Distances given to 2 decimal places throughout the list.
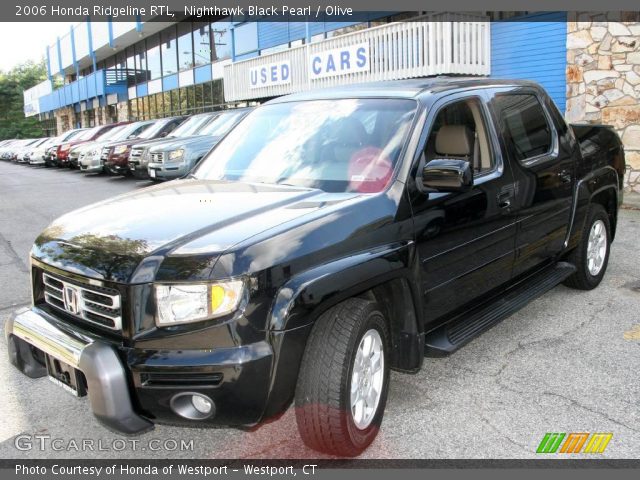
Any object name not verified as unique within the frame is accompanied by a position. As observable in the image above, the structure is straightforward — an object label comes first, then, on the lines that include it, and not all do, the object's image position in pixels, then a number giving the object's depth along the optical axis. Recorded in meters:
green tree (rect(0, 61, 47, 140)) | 72.31
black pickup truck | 2.53
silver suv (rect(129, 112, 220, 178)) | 14.54
